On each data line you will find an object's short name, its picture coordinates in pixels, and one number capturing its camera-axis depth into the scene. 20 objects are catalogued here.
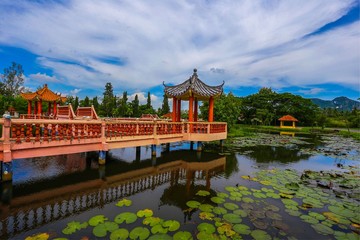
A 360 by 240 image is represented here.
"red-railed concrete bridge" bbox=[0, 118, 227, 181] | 6.82
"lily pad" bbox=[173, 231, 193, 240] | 4.19
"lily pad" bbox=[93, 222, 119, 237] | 4.27
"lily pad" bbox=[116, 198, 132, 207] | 5.79
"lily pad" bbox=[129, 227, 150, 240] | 4.16
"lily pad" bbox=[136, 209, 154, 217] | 5.13
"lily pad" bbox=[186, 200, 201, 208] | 5.80
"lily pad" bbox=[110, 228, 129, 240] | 4.11
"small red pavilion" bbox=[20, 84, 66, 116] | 22.11
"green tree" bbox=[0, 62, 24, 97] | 44.41
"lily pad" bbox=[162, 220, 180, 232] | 4.57
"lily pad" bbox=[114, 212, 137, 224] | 4.83
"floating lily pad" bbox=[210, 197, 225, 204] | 6.16
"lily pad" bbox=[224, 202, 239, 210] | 5.68
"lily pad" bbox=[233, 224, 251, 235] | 4.47
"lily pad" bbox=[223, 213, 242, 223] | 4.98
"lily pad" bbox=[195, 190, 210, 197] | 6.73
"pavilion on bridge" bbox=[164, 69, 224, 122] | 13.28
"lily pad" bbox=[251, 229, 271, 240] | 4.30
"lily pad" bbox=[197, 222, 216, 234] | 4.48
